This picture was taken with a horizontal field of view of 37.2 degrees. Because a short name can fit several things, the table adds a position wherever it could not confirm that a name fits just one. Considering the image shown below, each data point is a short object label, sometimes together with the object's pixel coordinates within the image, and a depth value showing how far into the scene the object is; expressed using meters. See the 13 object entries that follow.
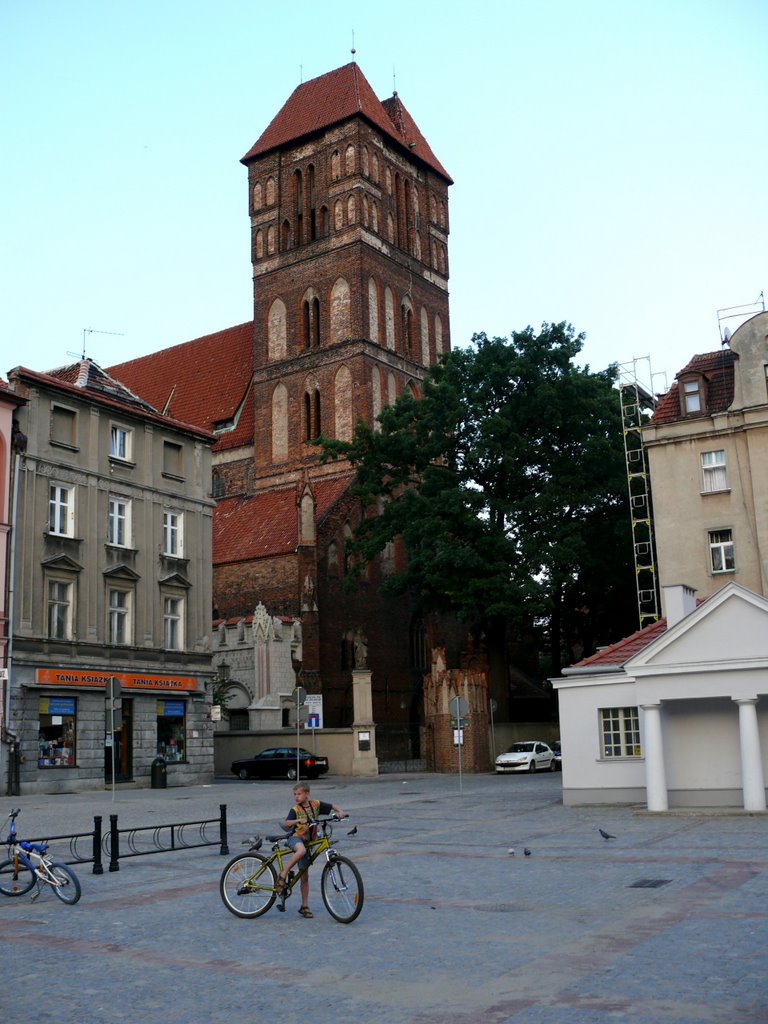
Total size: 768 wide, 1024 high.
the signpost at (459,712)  28.80
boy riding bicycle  10.96
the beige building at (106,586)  32.44
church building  51.41
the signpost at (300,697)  31.52
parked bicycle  12.11
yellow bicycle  10.66
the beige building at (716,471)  33.09
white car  40.62
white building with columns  20.72
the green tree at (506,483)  41.56
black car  39.19
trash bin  34.38
